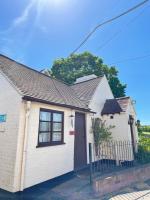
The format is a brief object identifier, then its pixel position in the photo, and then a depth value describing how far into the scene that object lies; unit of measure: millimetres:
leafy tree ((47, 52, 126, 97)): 26359
